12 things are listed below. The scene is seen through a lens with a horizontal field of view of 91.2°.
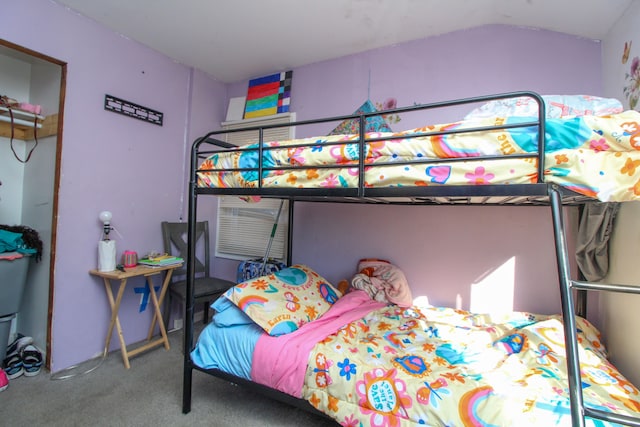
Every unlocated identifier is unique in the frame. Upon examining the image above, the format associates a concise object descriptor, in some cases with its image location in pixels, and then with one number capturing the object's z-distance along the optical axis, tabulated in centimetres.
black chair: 270
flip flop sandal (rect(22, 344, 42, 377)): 215
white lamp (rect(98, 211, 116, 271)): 235
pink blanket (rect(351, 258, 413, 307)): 236
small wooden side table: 229
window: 309
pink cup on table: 242
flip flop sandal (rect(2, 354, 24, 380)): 211
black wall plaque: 247
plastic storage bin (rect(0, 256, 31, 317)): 212
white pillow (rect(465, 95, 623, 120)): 127
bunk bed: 98
